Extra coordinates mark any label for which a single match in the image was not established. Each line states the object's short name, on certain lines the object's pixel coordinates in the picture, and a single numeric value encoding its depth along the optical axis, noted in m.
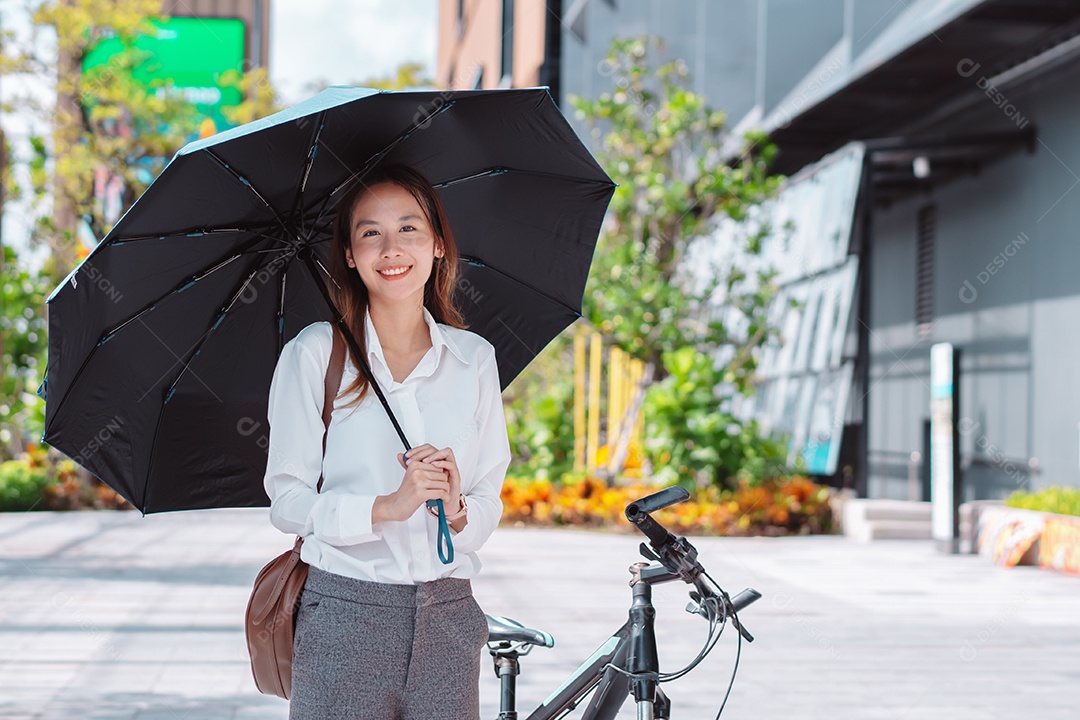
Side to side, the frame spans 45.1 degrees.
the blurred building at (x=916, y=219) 15.34
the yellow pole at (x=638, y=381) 17.71
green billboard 28.16
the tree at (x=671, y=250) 15.88
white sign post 13.45
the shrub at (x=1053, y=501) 12.38
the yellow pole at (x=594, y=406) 19.70
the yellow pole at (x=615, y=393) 20.84
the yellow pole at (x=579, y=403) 19.83
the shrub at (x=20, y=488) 17.52
